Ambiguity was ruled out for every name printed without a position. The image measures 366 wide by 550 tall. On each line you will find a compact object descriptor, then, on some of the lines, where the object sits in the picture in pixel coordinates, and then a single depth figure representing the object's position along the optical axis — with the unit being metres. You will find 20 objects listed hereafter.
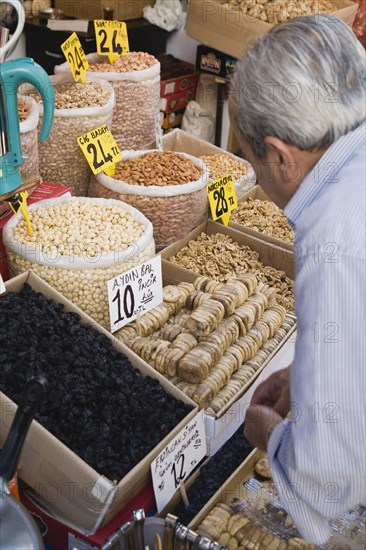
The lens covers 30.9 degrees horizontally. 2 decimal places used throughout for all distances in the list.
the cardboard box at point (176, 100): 3.97
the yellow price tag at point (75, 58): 2.58
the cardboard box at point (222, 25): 3.38
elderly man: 1.08
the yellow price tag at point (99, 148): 2.45
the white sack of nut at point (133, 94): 2.75
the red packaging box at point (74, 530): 1.41
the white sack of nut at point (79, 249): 1.89
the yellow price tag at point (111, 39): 2.86
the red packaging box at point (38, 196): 2.04
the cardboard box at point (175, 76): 3.95
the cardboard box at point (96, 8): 3.77
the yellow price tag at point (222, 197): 2.56
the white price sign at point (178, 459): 1.50
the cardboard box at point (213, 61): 3.77
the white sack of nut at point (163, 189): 2.36
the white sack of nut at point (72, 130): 2.43
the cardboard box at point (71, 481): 1.37
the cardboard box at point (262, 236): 2.56
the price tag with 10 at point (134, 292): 1.86
